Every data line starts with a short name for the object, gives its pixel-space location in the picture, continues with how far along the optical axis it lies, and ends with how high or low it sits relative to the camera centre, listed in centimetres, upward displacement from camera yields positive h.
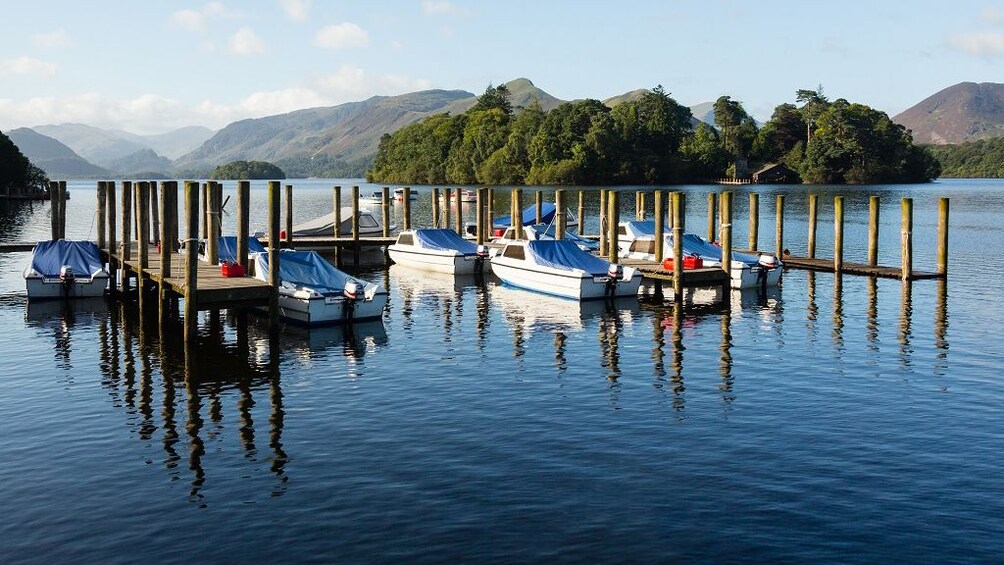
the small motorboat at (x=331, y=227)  5850 -24
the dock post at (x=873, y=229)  4403 -34
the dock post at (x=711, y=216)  5109 +33
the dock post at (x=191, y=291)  2816 -193
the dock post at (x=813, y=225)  4878 -16
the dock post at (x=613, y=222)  4238 +2
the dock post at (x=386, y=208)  5804 +91
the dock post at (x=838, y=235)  4584 -62
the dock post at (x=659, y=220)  4247 +10
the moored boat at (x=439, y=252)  4881 -149
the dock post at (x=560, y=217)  4694 +26
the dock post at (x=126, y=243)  3966 -81
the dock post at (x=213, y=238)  3641 -55
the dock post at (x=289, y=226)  5209 -15
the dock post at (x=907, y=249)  4221 -119
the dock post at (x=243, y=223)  3148 +1
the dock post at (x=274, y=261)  3023 -115
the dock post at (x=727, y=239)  3928 -67
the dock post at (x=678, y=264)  3825 -162
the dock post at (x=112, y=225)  4116 -6
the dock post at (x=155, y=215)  4816 +44
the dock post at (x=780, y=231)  4950 -46
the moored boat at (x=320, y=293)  3275 -236
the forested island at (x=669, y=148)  17612 +1384
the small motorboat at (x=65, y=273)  3841 -194
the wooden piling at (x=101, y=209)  4404 +66
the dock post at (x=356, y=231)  5456 -44
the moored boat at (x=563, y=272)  3934 -203
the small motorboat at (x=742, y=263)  4244 -174
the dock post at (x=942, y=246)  4312 -110
